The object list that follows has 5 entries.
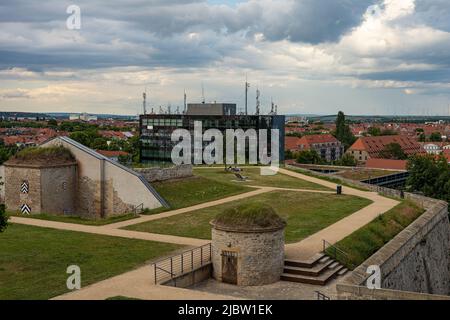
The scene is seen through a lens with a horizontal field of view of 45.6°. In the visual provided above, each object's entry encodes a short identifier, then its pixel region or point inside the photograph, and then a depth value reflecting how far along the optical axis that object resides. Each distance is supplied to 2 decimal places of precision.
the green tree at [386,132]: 178.99
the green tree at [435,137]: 187.05
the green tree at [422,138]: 176.52
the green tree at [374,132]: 171.93
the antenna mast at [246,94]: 86.75
